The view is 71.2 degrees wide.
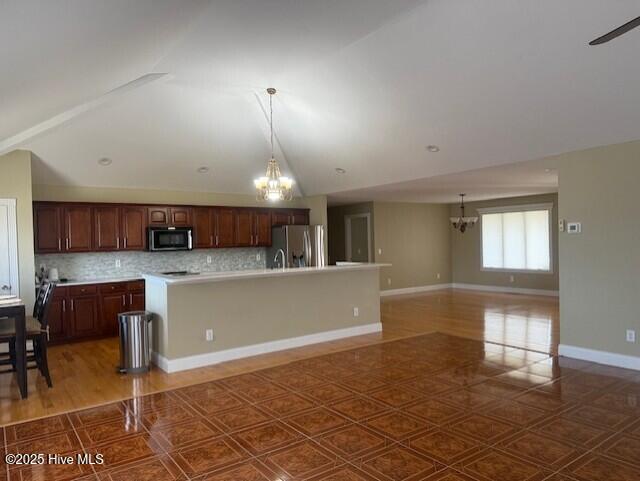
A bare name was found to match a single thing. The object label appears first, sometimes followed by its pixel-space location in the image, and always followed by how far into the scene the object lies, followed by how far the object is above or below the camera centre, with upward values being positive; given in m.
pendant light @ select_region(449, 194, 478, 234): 10.47 +0.27
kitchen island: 4.88 -0.91
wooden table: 3.99 -0.93
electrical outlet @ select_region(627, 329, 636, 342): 4.63 -1.10
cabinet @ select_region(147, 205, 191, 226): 7.29 +0.38
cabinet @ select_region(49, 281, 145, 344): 6.17 -0.98
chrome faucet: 8.28 -0.44
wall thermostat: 5.04 +0.04
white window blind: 10.12 -0.15
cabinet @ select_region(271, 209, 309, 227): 8.65 +0.38
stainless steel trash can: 4.70 -1.09
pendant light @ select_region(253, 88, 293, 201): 5.43 +0.65
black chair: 4.18 -0.86
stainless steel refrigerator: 8.27 -0.19
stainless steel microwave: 7.17 +0.00
